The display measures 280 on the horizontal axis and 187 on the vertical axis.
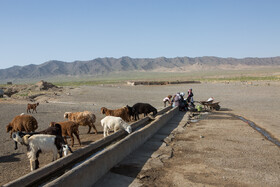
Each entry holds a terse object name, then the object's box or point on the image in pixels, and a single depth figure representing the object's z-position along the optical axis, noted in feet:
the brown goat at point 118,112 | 40.55
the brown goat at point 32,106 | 56.33
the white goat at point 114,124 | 31.30
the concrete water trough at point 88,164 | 15.74
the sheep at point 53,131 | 25.00
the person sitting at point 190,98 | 59.72
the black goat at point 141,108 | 45.10
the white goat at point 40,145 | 20.56
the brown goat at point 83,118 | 34.01
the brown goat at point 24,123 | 30.83
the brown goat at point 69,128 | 28.35
